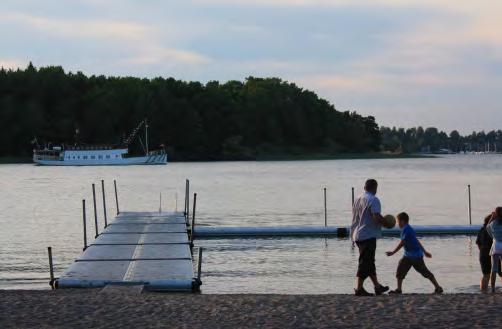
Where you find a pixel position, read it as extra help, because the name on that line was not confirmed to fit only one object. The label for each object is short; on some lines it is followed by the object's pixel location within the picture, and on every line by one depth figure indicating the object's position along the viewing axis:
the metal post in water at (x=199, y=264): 19.58
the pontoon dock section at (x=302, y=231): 34.69
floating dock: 18.66
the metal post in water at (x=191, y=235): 30.25
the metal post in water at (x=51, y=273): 18.93
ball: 15.92
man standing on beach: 15.99
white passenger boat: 172.12
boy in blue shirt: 16.78
